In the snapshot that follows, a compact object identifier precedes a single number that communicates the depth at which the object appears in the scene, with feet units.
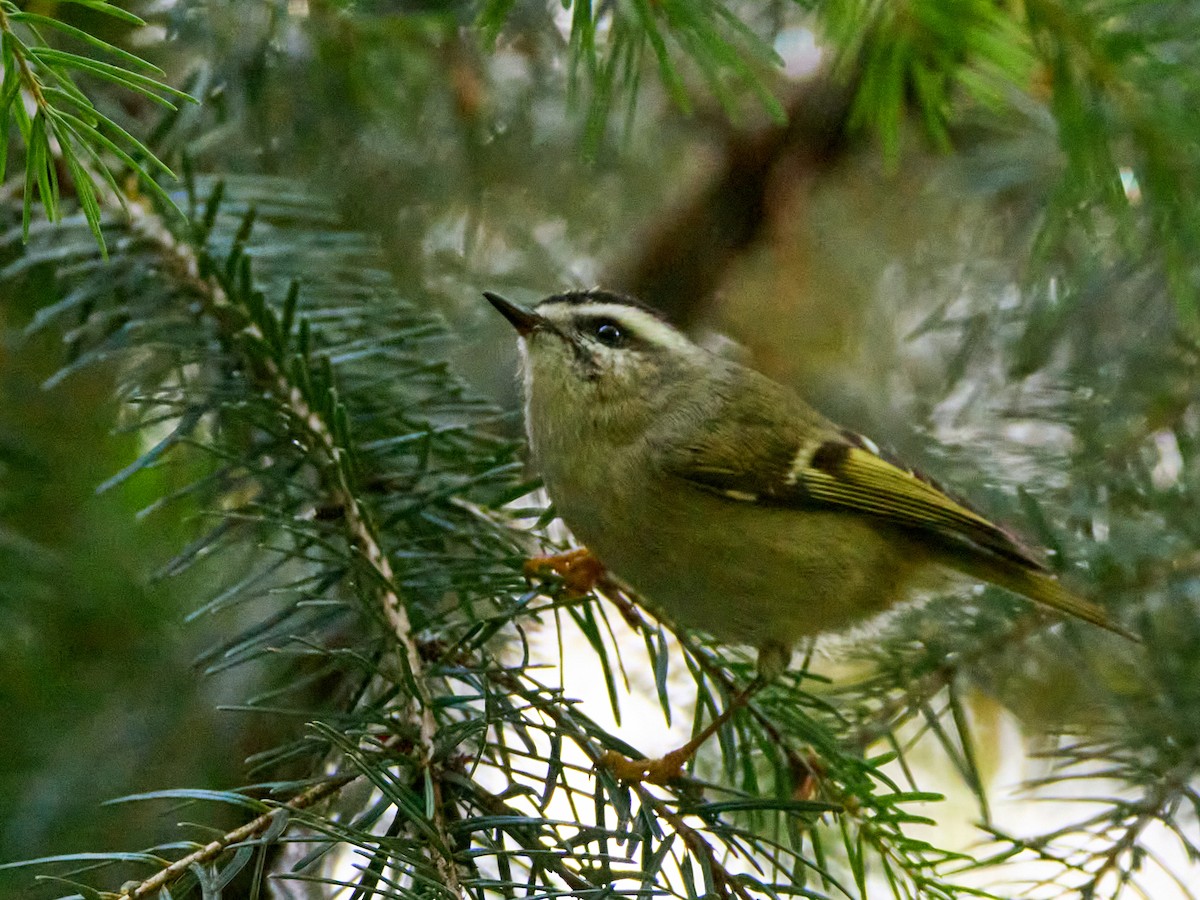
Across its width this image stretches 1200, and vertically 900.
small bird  9.68
